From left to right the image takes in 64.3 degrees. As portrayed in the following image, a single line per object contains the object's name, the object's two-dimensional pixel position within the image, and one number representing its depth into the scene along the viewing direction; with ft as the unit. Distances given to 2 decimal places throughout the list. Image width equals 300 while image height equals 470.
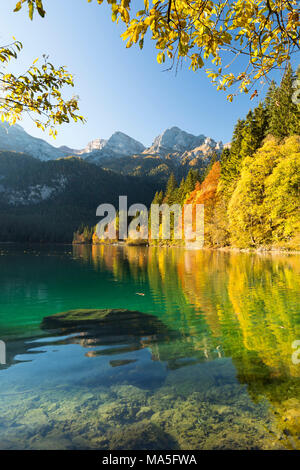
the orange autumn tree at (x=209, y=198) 168.35
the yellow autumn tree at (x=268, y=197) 89.25
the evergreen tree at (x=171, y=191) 254.47
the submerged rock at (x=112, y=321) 23.63
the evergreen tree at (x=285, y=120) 114.42
